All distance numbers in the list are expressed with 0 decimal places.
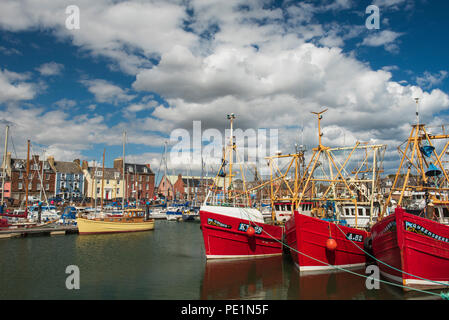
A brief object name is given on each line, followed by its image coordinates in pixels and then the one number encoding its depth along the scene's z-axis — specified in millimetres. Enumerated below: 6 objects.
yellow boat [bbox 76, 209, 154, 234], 42844
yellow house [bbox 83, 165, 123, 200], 92875
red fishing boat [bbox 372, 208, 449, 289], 16344
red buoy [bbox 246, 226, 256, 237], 24469
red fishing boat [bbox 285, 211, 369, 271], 20391
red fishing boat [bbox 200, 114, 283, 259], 24281
